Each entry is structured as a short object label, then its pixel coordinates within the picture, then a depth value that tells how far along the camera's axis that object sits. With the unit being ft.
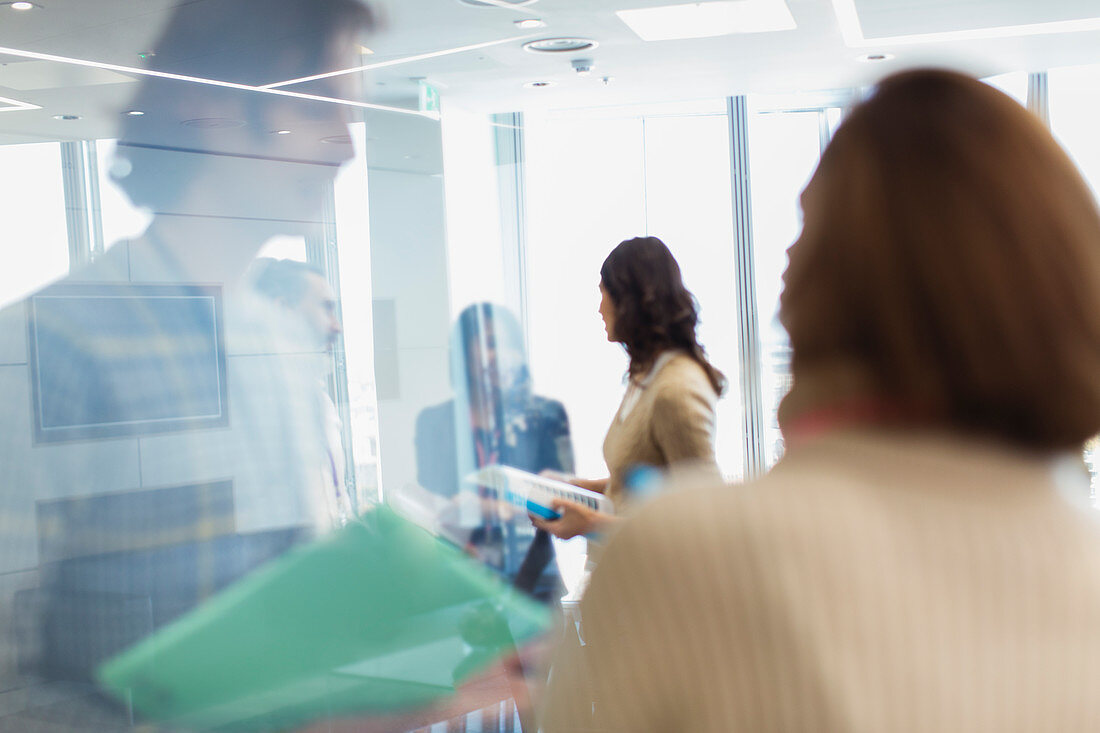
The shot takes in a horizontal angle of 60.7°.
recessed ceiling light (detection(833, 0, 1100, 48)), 12.82
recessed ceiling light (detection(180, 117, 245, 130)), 8.73
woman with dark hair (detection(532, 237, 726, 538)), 7.25
